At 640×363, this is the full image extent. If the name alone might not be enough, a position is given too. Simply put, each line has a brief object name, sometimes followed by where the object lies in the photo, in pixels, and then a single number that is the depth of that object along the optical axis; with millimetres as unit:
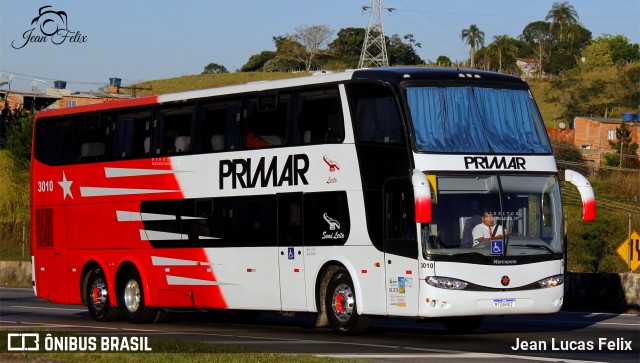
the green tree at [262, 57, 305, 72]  174625
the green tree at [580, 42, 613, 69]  174200
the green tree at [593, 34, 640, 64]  186125
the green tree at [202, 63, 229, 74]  191125
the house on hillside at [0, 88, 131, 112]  106562
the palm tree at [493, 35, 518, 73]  178125
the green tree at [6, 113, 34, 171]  73425
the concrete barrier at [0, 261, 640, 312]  26375
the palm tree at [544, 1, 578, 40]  190000
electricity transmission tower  83262
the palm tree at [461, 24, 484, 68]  171625
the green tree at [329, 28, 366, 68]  169000
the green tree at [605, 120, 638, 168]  92875
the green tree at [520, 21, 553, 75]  188788
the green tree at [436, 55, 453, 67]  153250
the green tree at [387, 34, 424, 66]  158875
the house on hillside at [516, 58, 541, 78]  169500
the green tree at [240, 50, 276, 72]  192875
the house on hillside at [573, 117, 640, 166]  105812
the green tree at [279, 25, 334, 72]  171375
